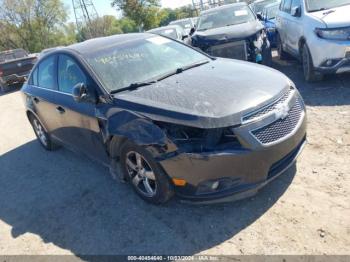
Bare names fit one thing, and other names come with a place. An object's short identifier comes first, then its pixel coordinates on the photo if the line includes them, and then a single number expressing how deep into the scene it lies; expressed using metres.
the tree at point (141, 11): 28.88
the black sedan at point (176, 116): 3.11
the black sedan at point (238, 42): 7.50
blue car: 10.36
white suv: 5.78
